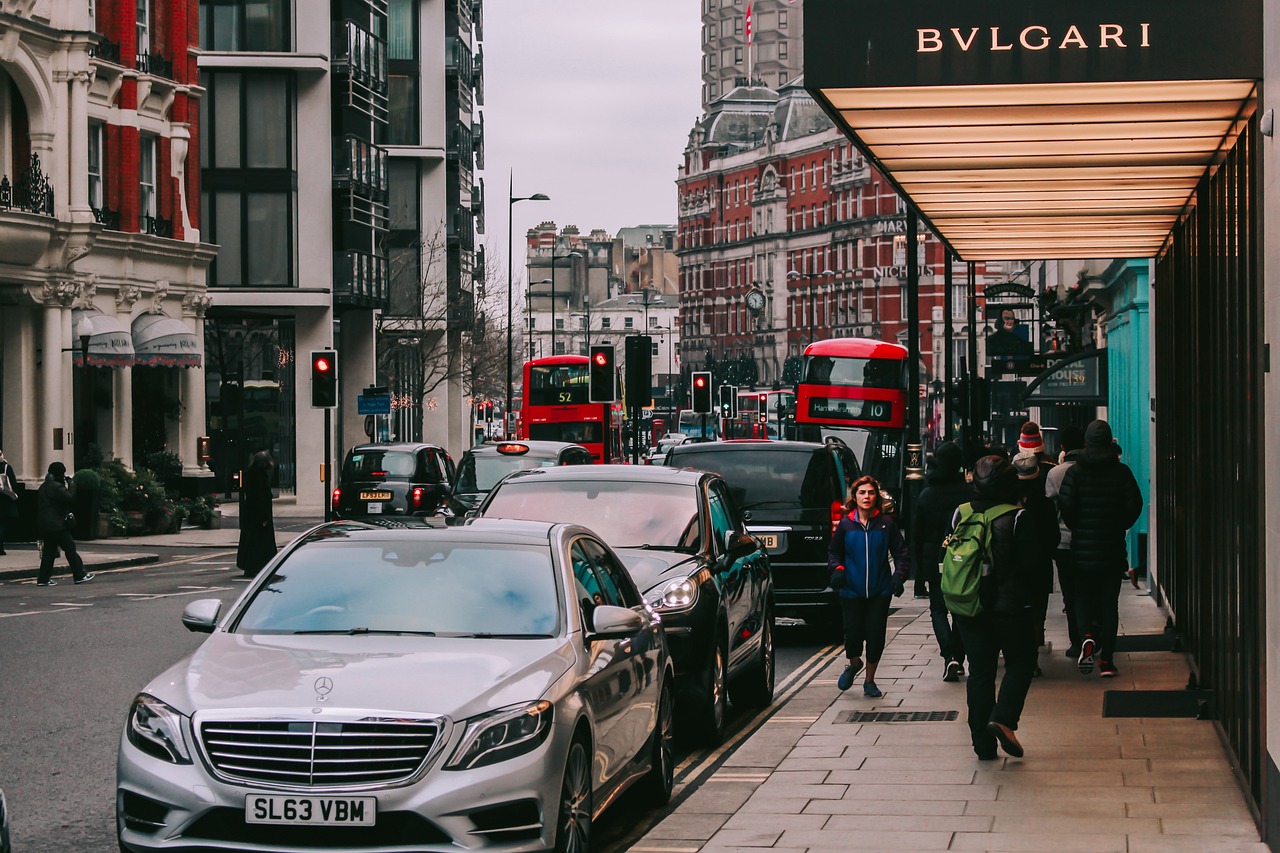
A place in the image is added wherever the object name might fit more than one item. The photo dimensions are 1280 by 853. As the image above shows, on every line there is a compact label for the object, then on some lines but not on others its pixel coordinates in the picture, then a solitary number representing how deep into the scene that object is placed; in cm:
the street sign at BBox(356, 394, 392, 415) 4522
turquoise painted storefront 2392
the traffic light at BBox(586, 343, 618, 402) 3180
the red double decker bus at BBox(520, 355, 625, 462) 5372
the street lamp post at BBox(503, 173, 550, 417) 6556
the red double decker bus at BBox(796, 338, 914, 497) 4422
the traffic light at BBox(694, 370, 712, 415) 4228
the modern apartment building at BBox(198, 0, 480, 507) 5316
